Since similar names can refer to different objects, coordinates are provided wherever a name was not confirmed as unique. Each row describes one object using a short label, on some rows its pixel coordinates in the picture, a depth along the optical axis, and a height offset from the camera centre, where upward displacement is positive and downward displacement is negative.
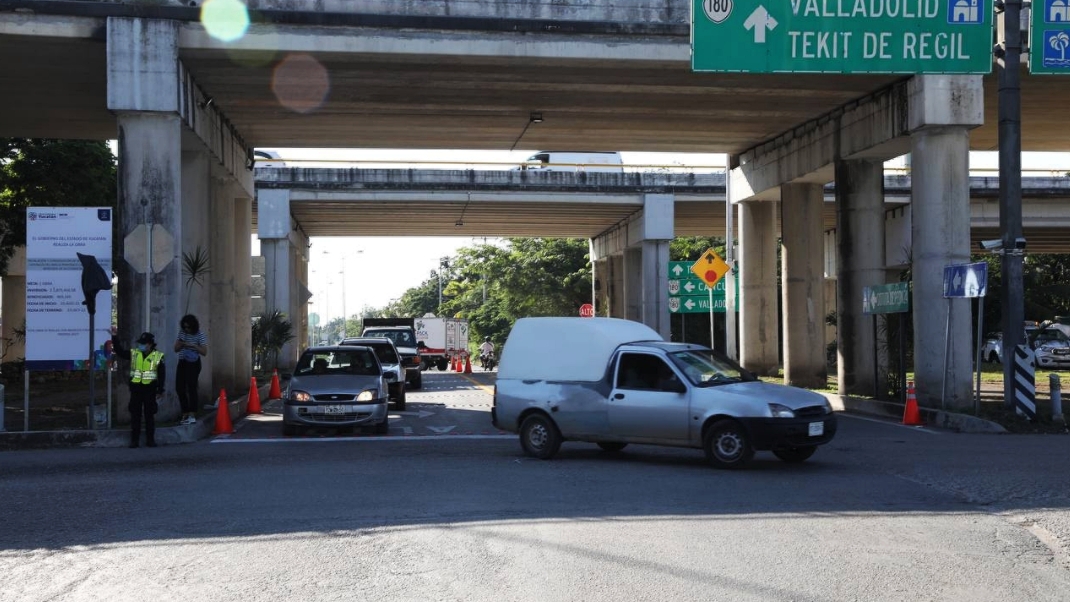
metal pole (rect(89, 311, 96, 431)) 16.94 -0.92
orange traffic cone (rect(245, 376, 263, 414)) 23.66 -1.73
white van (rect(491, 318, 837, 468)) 12.90 -0.97
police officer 16.23 -0.90
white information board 17.25 +0.62
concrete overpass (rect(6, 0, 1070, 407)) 18.81 +4.84
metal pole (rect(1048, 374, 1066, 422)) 18.84 -1.44
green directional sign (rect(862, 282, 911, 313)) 21.89 +0.39
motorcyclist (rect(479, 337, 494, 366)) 54.41 -1.58
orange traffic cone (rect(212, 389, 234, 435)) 19.08 -1.73
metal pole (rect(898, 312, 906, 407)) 22.12 -0.79
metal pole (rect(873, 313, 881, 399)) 23.39 -1.32
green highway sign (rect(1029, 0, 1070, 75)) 18.92 +4.78
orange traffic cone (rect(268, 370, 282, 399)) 28.94 -1.78
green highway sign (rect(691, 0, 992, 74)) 18.97 +4.91
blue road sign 18.94 +0.65
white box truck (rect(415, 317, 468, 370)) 59.56 -1.01
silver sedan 17.80 -1.31
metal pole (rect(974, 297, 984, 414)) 18.48 -0.56
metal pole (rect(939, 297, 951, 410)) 20.23 -0.53
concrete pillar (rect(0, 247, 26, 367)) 44.34 +0.64
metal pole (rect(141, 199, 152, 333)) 18.23 +0.87
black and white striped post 19.28 -1.14
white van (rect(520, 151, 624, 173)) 40.75 +6.02
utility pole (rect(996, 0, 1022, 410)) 19.36 +2.42
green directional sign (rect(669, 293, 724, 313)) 34.78 +0.45
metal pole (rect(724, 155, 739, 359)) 33.66 +0.86
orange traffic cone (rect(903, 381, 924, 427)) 20.03 -1.73
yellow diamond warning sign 28.34 +1.28
